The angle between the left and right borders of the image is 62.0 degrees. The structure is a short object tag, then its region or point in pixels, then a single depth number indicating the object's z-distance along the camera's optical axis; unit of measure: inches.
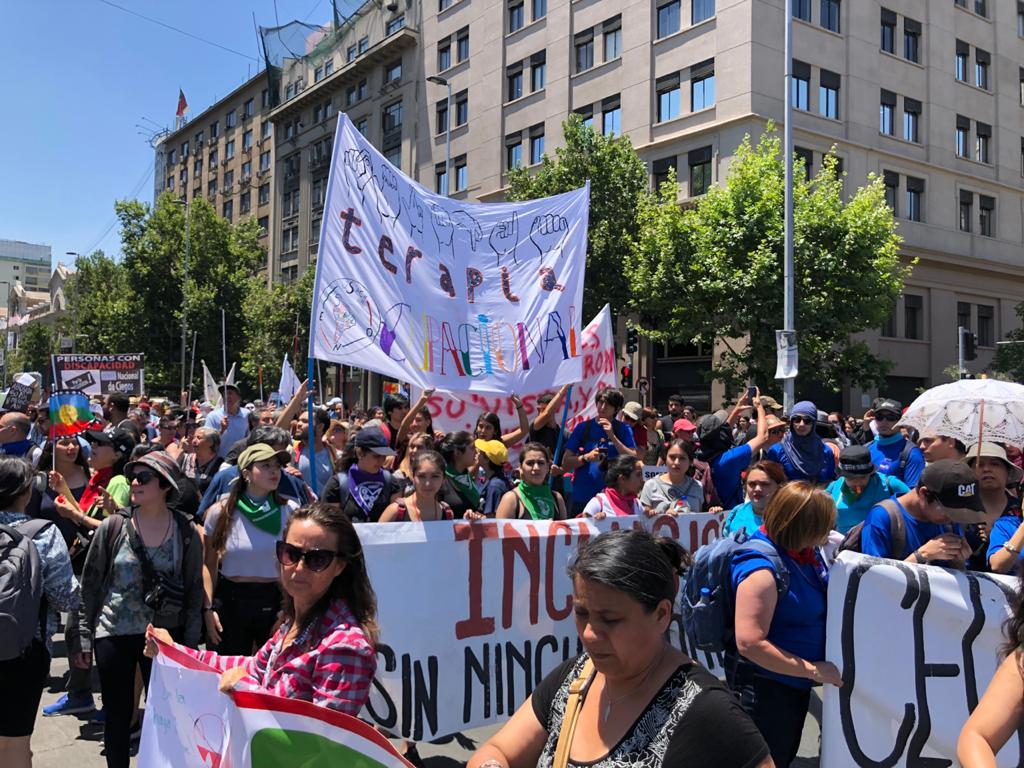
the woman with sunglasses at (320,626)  100.5
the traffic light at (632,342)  1008.2
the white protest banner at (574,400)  333.4
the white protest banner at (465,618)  175.2
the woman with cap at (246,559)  177.3
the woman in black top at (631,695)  70.9
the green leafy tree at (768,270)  861.2
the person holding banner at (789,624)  131.0
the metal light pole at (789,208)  732.7
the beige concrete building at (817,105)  1129.4
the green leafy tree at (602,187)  1080.2
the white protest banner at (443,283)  238.7
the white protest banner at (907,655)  141.3
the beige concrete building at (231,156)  2372.0
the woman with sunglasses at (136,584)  160.2
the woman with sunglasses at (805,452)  293.0
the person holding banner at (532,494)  226.5
